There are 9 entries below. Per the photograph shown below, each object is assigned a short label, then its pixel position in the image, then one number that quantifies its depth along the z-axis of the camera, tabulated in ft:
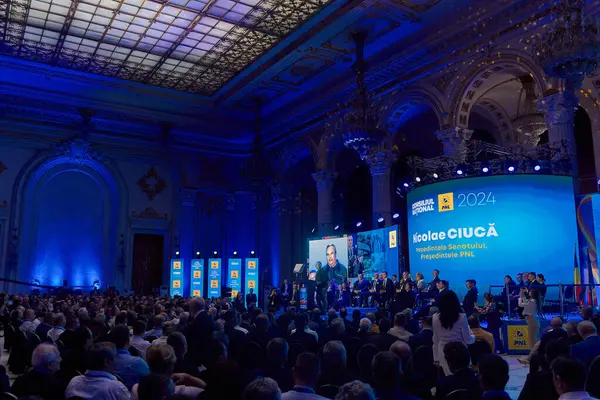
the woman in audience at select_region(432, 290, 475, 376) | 15.23
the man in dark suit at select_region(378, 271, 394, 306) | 40.34
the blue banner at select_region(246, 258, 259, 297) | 61.31
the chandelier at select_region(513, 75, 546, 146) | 49.32
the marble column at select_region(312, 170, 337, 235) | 56.65
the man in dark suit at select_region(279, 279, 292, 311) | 54.44
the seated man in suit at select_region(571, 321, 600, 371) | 13.14
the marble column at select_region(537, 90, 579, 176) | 35.70
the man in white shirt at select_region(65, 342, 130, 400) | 9.85
